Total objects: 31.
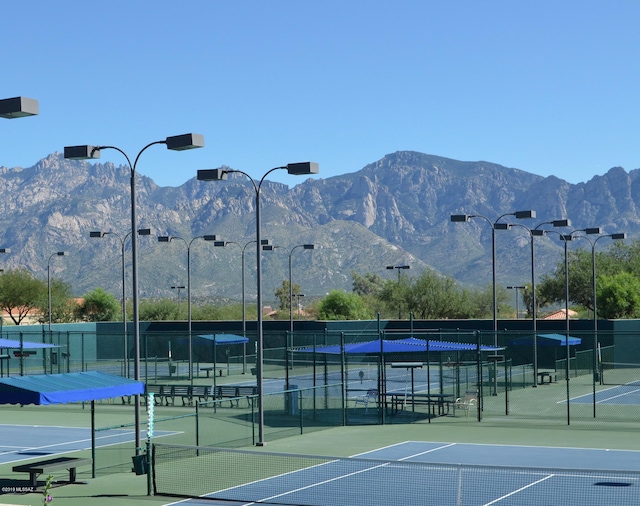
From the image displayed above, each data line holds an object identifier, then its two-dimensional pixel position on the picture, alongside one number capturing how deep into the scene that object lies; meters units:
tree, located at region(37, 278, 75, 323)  99.89
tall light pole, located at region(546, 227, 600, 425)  49.37
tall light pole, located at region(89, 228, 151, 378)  50.21
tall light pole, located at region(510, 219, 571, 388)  43.07
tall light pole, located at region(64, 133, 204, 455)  23.44
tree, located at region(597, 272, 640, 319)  85.06
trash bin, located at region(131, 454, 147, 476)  21.81
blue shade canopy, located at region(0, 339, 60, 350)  41.31
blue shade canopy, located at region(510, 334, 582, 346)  46.91
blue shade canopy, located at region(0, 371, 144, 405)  19.81
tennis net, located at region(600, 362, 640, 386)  51.03
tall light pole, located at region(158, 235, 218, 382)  56.44
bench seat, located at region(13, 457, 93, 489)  20.98
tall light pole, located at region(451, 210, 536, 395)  41.69
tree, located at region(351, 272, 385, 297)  177.88
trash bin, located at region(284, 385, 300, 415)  33.44
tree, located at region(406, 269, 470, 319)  106.56
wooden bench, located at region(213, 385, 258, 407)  38.62
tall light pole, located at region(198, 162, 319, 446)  27.08
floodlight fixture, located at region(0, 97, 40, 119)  18.81
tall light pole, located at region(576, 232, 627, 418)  53.78
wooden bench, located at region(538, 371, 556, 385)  48.16
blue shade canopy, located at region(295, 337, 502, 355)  34.81
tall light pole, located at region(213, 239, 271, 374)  60.70
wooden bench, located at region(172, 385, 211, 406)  39.31
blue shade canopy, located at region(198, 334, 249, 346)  51.92
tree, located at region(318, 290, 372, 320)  95.07
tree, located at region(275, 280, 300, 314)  144.88
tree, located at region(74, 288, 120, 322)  104.44
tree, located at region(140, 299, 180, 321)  109.75
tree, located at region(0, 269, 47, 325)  102.88
